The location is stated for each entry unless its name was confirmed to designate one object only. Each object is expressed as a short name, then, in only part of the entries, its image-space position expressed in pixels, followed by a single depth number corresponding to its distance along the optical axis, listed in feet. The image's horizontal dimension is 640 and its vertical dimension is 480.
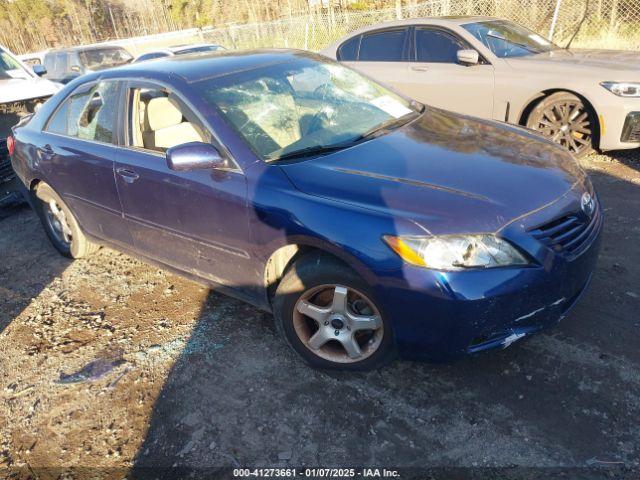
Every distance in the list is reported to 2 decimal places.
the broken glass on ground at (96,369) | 9.77
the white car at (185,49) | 42.19
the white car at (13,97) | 19.03
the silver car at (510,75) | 16.15
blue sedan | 7.34
